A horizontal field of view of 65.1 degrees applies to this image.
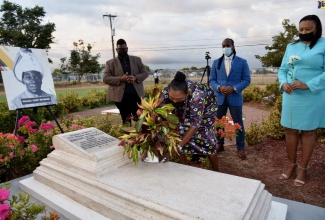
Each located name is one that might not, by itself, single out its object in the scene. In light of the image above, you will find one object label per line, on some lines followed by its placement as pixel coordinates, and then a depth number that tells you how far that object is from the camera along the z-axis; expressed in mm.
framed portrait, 3299
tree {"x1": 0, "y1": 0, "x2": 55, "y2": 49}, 30656
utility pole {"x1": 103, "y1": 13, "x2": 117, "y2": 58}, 30766
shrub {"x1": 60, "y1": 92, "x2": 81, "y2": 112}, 10574
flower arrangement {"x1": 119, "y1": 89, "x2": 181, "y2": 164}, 2318
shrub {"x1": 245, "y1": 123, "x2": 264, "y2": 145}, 4398
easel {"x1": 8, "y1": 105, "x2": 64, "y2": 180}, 2929
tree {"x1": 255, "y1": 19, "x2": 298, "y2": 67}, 20984
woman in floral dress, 2367
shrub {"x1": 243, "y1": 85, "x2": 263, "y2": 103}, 10455
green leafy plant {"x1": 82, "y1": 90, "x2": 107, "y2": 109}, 11930
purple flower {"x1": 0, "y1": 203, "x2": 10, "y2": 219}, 1204
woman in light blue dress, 2648
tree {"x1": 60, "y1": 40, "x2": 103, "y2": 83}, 35716
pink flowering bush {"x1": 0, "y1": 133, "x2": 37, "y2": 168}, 2732
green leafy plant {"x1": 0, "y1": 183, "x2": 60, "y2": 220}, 1217
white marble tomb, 1780
